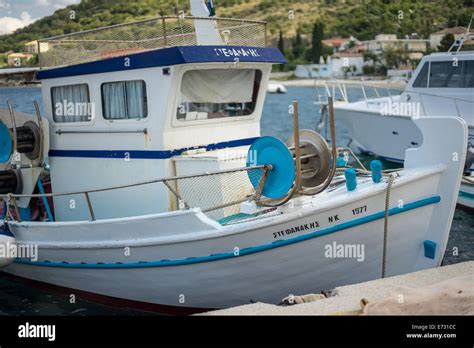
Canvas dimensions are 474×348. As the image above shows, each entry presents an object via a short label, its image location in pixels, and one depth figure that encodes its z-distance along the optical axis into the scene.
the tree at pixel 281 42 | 99.25
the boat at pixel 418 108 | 16.22
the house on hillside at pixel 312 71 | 100.06
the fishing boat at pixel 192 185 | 6.46
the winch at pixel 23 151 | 8.48
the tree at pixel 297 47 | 109.56
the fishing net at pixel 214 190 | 6.95
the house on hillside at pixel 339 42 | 97.02
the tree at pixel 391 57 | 66.20
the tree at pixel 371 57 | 84.38
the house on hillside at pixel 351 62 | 90.19
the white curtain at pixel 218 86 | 7.71
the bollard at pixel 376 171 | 6.59
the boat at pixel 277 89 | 88.00
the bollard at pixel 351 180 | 6.61
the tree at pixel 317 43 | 103.75
